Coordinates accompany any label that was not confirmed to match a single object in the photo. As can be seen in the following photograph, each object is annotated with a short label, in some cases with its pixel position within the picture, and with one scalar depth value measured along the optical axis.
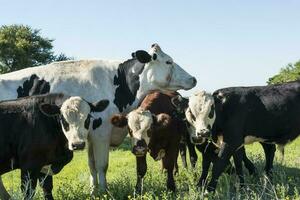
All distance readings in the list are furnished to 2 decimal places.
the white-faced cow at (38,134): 6.56
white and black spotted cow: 8.15
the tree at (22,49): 36.41
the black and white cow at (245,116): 6.95
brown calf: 6.93
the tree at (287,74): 41.94
